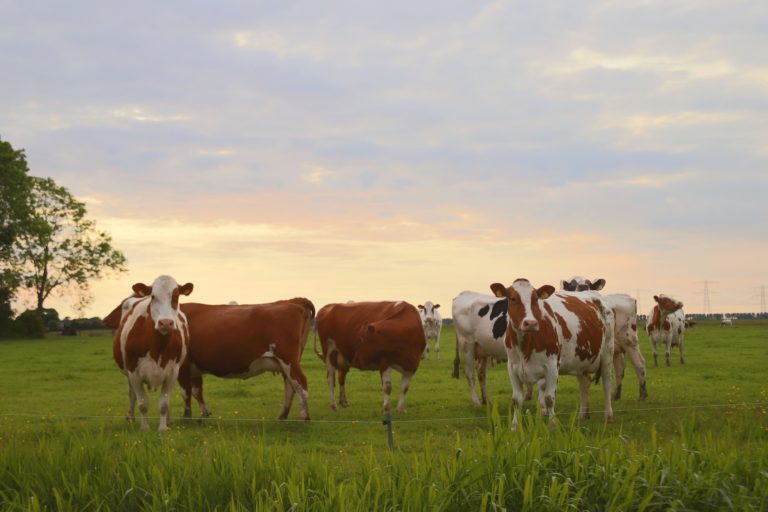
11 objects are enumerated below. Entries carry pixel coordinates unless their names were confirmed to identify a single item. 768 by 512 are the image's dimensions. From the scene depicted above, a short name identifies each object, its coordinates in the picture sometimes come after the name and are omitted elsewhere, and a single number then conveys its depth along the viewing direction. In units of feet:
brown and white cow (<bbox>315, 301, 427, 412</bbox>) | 50.42
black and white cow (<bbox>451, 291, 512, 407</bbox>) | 52.70
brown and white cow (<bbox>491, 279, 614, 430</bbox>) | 38.88
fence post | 27.07
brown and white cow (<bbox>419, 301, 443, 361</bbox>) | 106.22
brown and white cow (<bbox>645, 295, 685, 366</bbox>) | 86.99
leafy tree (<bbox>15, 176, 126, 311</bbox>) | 196.75
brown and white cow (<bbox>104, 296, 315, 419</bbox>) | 46.21
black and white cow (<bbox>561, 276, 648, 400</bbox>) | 53.62
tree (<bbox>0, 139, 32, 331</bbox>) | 177.99
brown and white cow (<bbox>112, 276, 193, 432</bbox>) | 41.09
